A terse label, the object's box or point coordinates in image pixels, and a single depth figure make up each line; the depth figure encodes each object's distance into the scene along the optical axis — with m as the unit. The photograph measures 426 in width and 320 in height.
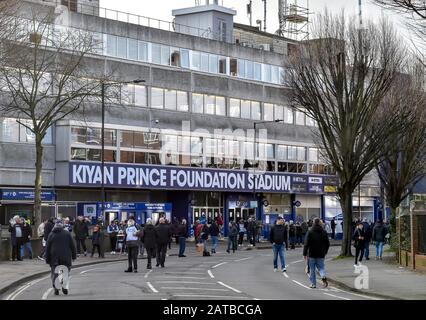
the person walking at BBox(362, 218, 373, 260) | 37.44
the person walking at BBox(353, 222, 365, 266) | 34.59
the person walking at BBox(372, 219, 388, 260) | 37.56
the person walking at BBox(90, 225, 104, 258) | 40.59
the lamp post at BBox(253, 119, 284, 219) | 68.74
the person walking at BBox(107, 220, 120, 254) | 44.35
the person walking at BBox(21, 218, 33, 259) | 36.16
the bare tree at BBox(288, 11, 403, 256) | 40.03
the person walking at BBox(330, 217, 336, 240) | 67.50
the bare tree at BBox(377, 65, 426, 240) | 43.03
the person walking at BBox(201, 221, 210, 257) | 43.19
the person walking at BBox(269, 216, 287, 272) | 29.98
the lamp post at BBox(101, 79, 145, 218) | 42.25
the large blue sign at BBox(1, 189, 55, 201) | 53.53
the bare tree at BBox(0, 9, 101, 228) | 41.84
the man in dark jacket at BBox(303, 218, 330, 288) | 23.94
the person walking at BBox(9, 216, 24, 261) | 35.56
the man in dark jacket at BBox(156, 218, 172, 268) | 32.22
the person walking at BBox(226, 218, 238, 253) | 47.19
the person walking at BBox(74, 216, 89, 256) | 40.12
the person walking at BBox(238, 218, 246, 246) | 55.31
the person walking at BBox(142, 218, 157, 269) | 31.25
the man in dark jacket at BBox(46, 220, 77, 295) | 21.95
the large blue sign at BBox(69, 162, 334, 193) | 58.50
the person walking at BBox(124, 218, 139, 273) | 28.86
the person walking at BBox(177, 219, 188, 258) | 41.62
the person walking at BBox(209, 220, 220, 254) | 43.44
